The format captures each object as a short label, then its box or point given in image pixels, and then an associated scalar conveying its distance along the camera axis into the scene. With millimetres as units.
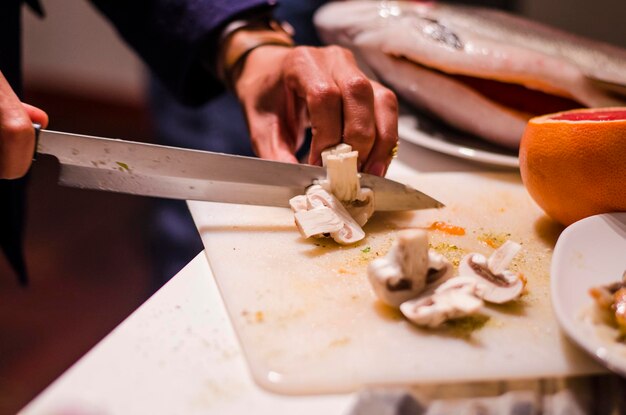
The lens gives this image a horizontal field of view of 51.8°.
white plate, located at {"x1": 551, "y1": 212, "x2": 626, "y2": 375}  536
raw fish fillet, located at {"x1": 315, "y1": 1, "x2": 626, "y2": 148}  1073
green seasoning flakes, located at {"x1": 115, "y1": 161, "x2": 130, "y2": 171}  762
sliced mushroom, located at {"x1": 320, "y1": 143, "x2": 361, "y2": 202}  787
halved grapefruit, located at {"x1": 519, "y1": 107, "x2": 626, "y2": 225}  734
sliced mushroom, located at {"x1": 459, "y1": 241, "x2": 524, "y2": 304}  637
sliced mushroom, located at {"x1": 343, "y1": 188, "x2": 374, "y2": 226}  805
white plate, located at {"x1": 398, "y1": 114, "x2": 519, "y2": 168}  1020
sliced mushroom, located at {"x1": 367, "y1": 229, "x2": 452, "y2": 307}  608
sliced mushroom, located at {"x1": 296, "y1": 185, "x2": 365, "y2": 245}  764
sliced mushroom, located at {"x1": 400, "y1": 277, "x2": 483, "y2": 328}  593
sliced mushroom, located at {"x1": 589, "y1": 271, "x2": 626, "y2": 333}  562
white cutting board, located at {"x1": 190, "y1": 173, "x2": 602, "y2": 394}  564
